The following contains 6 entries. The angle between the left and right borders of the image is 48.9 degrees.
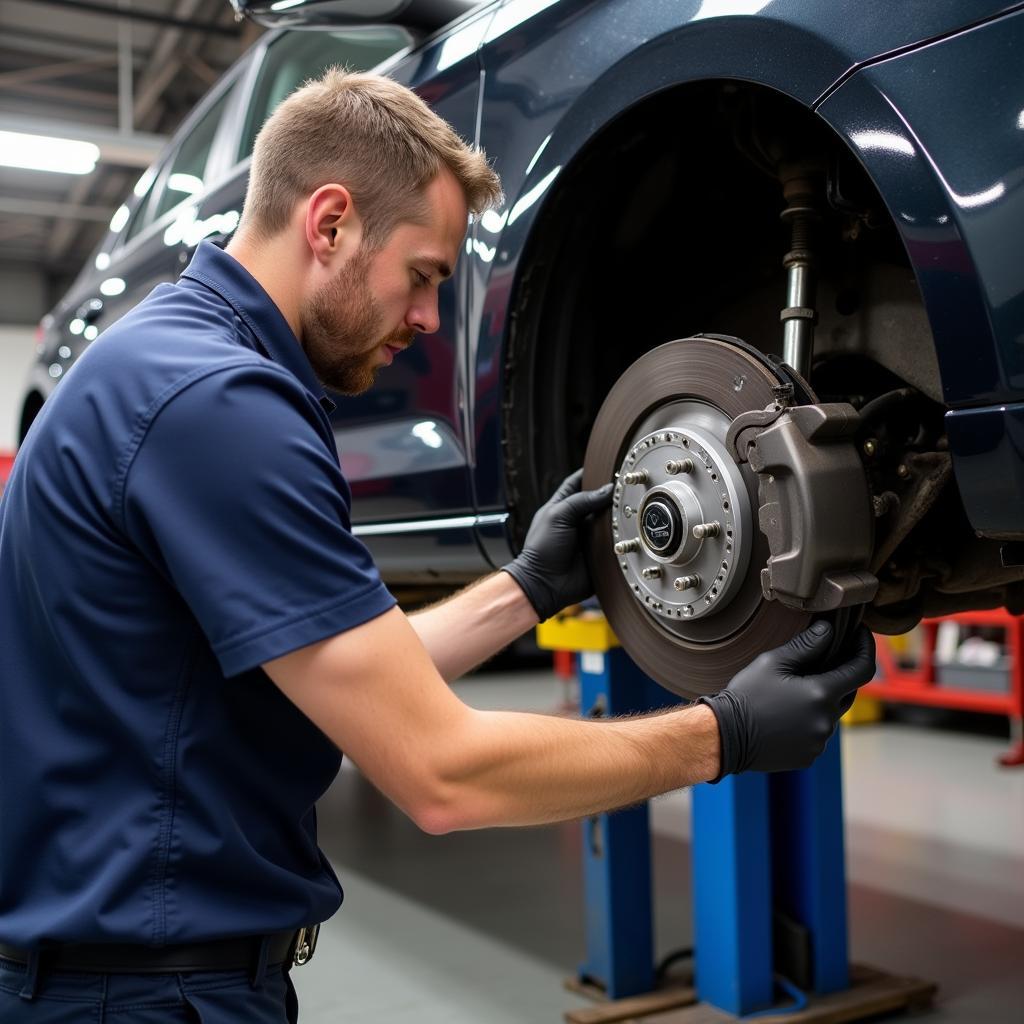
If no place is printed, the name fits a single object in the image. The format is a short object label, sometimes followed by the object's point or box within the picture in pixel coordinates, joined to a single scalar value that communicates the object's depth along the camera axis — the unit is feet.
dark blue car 2.94
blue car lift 7.14
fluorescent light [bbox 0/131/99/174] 18.39
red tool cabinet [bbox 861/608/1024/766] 14.05
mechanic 2.56
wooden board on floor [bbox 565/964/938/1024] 7.01
